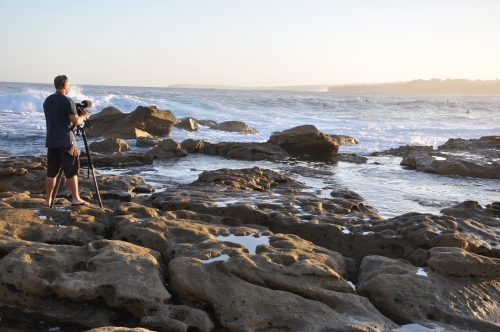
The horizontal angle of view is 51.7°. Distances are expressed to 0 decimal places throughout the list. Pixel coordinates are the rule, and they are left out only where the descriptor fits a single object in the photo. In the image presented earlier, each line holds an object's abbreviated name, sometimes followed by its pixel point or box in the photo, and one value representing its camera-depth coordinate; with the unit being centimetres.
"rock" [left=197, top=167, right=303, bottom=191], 945
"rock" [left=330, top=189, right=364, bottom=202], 917
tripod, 633
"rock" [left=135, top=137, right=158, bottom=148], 1747
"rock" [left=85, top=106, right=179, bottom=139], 1971
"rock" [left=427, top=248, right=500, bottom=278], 509
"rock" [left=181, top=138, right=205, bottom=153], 1639
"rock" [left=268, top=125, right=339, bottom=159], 1655
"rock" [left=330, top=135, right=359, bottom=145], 2077
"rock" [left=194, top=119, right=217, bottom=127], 2597
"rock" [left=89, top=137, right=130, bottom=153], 1525
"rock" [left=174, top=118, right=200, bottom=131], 2339
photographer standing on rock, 605
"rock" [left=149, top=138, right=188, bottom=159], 1459
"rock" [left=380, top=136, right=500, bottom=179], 1310
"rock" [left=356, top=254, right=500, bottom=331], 448
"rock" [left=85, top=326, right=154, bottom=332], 343
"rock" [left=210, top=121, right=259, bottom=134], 2402
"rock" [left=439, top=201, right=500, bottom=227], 772
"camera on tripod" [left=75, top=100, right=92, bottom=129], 635
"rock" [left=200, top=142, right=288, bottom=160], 1523
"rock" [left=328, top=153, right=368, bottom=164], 1538
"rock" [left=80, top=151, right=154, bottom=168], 1250
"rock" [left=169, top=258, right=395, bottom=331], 405
